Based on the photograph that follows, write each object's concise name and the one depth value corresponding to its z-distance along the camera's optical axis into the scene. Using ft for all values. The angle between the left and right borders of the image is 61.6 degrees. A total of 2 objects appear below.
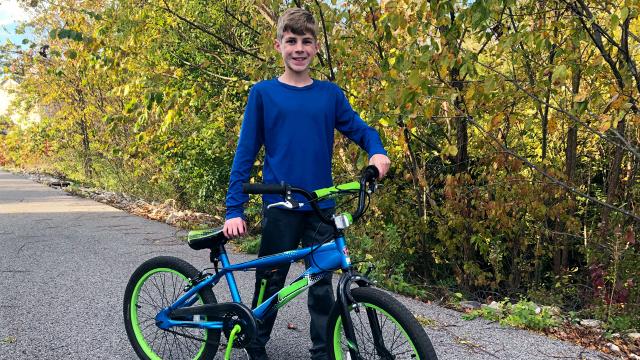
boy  9.00
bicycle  7.84
